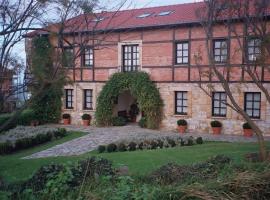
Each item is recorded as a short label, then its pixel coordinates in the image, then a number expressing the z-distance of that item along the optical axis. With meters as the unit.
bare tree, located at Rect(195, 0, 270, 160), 9.20
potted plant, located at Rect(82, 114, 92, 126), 20.08
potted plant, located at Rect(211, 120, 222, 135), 16.59
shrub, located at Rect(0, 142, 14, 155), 13.67
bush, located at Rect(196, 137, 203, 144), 13.73
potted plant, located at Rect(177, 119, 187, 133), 17.33
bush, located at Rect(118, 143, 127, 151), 12.85
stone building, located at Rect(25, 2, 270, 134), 16.27
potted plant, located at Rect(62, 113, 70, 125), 20.84
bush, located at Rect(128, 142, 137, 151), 12.94
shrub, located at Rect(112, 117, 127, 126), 19.32
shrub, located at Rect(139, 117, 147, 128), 18.39
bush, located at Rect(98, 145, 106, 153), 12.75
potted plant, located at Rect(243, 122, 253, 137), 15.79
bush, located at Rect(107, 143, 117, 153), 12.71
